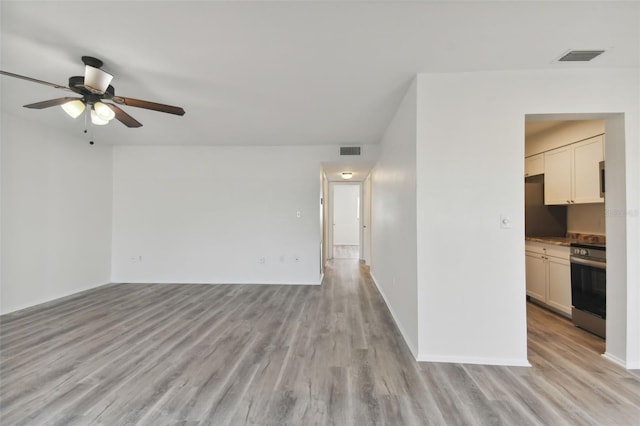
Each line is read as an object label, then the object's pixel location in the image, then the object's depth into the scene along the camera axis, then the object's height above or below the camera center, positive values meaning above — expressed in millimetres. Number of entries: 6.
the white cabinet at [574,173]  3080 +548
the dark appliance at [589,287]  2660 -753
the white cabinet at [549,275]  3170 -772
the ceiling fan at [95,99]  2125 +999
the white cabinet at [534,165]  3896 +774
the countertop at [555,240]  3220 -323
